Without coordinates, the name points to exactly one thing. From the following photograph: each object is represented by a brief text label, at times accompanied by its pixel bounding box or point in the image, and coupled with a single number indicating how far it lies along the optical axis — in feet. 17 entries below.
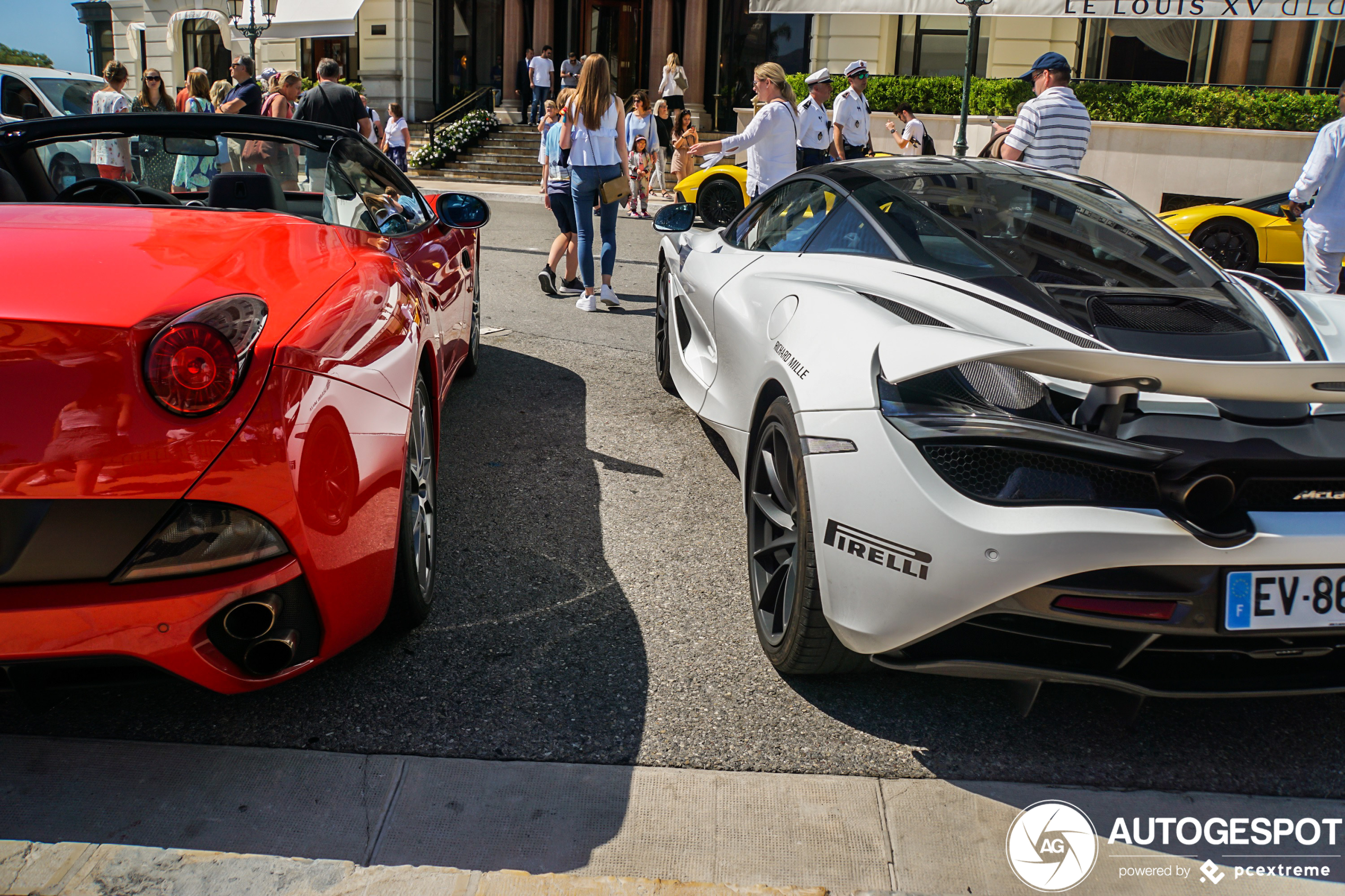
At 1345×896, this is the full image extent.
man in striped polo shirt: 22.12
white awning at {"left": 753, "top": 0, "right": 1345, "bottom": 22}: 48.44
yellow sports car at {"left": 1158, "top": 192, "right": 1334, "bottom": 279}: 37.63
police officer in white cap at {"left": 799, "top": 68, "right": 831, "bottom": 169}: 28.78
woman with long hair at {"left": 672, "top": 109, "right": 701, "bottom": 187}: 57.98
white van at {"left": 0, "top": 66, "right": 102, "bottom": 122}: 41.34
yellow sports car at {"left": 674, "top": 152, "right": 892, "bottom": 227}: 43.80
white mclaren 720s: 6.76
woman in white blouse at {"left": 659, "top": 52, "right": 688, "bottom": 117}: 63.46
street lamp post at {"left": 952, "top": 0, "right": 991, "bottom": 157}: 46.50
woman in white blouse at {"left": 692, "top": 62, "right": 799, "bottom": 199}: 25.16
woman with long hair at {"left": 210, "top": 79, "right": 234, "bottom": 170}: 50.24
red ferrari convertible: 6.38
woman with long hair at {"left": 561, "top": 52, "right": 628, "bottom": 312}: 24.95
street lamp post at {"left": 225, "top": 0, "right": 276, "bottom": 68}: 73.15
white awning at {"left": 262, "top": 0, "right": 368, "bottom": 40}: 82.23
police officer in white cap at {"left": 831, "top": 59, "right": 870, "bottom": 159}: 32.96
